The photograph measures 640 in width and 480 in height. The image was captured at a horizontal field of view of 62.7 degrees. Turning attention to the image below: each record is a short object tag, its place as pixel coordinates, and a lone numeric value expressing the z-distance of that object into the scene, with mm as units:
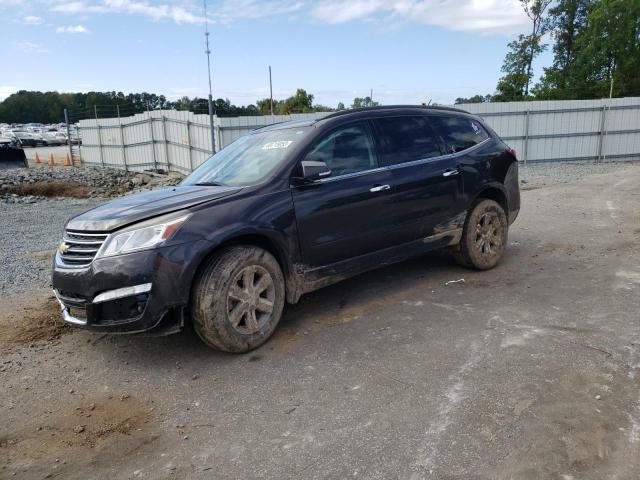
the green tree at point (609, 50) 36750
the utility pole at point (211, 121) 13727
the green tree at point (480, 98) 31047
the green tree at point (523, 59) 41125
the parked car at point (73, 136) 38547
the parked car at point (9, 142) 35719
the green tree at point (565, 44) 39969
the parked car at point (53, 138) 50178
